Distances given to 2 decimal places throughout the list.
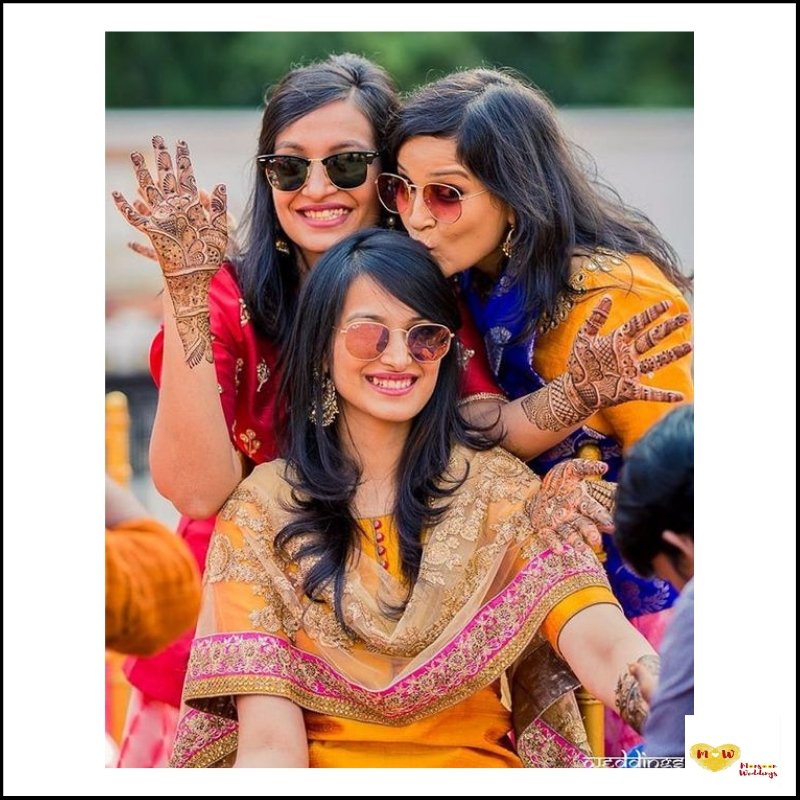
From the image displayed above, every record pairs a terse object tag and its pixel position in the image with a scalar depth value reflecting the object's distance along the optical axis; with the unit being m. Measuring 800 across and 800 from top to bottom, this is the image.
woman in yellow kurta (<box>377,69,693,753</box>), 3.38
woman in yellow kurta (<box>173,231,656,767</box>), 3.24
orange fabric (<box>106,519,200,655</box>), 3.31
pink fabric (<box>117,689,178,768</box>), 3.98
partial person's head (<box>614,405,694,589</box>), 2.87
